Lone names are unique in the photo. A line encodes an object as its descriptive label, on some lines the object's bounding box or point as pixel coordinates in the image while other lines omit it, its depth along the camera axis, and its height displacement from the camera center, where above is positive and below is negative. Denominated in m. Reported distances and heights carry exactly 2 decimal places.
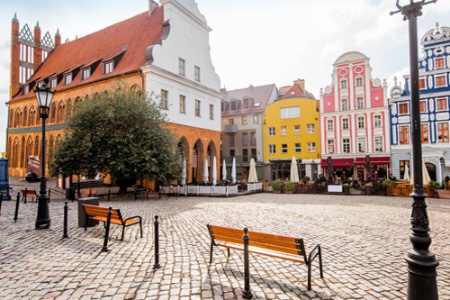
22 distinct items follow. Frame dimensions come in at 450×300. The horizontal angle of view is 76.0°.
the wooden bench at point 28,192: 15.36 -1.32
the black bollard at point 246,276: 4.24 -1.65
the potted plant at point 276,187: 25.39 -1.94
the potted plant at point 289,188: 24.78 -1.99
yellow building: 38.88 +4.26
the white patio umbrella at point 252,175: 27.17 -0.92
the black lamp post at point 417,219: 3.54 -0.72
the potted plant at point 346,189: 22.96 -1.99
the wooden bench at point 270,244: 4.70 -1.38
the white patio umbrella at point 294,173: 25.62 -0.74
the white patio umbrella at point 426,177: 20.99 -1.06
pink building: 33.78 +5.47
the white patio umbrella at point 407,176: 25.14 -1.11
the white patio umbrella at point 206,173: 24.30 -0.61
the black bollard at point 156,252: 5.42 -1.65
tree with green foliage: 18.11 +1.61
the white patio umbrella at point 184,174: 22.92 -0.67
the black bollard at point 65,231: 7.77 -1.72
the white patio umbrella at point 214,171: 22.92 -0.47
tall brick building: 26.77 +9.44
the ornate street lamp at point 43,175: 8.92 -0.23
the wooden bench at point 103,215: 7.49 -1.35
